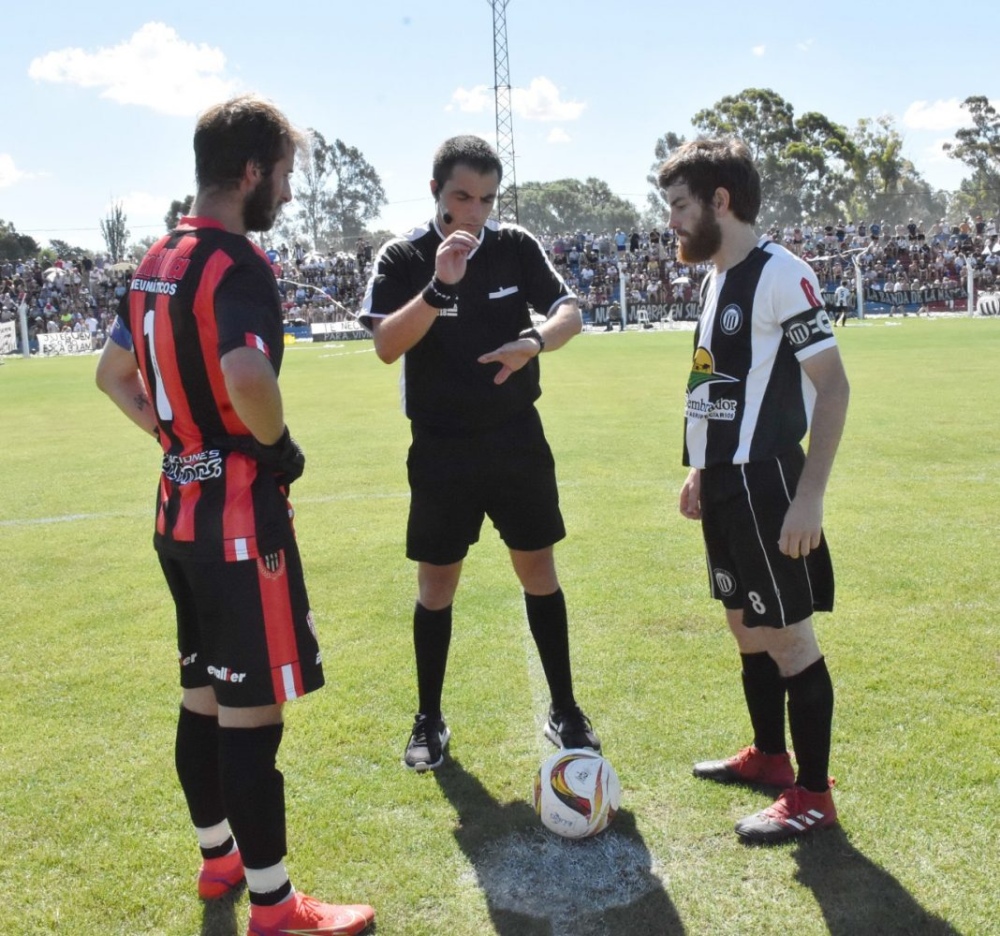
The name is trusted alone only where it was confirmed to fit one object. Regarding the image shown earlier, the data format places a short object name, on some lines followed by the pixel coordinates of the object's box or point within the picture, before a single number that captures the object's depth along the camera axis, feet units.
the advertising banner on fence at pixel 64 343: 125.49
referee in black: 12.11
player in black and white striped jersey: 9.46
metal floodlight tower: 158.81
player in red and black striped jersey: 7.89
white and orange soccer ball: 10.32
